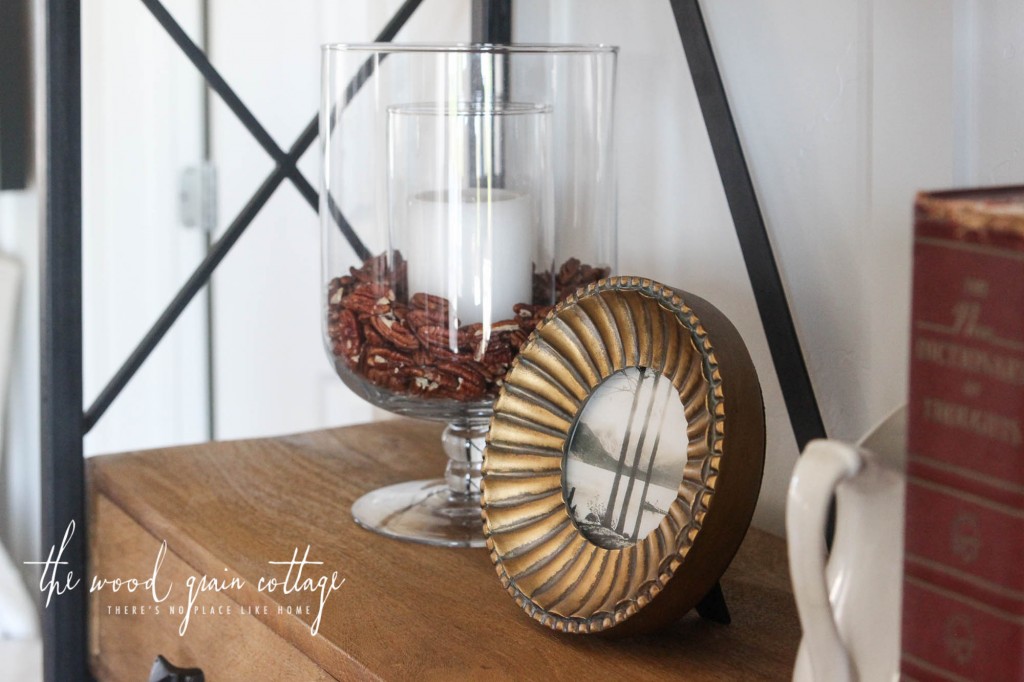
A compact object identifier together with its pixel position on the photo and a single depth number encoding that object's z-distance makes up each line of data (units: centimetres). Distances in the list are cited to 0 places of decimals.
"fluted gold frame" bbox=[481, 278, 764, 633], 112
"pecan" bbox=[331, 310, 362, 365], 131
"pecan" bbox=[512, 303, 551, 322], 129
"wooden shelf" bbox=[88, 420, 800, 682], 116
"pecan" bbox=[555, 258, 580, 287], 133
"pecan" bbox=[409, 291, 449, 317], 129
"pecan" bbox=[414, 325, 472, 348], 128
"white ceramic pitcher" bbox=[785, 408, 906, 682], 99
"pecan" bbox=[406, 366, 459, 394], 129
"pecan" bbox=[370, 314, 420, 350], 129
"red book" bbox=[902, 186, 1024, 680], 83
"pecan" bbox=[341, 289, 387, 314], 130
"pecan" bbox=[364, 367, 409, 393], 129
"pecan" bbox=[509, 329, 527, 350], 129
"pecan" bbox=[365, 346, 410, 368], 129
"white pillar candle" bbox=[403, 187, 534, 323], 129
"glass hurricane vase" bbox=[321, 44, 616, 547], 129
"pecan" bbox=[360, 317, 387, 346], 130
